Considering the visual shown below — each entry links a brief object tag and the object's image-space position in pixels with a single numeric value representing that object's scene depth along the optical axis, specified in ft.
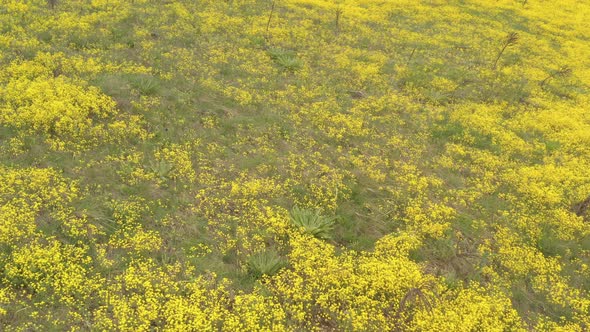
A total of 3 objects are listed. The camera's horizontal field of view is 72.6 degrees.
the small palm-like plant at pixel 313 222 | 32.09
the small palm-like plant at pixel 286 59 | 57.11
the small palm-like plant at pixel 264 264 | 28.30
